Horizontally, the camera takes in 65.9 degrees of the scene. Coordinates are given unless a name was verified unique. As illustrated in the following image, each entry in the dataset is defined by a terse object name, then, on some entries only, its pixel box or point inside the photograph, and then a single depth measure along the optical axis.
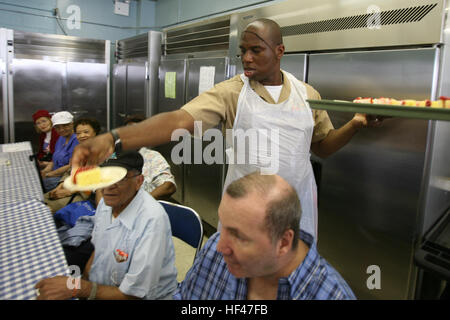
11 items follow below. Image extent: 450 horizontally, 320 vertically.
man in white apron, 1.59
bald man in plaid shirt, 0.96
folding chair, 1.79
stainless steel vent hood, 1.73
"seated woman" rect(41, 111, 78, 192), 3.31
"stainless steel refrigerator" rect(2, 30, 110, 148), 4.95
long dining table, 1.20
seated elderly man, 1.42
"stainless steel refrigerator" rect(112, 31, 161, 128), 4.47
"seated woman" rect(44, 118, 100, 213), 2.76
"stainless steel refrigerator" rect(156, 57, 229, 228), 3.36
